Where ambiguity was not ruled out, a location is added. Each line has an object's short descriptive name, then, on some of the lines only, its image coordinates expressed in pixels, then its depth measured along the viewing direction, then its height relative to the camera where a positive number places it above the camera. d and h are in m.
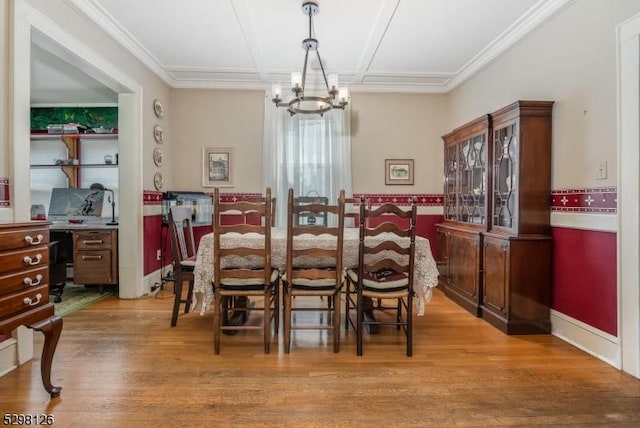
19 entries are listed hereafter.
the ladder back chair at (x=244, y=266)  2.33 -0.41
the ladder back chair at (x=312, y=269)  2.37 -0.40
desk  3.87 -0.50
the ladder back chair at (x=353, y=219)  4.48 -0.12
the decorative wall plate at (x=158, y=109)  4.21 +1.23
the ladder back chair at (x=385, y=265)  2.35 -0.39
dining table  2.58 -0.38
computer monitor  4.55 +0.08
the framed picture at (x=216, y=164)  4.77 +0.62
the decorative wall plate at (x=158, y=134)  4.20 +0.93
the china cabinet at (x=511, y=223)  2.80 -0.12
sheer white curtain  4.70 +0.73
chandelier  2.79 +1.08
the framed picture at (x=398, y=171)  4.87 +0.53
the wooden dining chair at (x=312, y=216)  4.11 -0.08
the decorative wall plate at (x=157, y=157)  4.18 +0.65
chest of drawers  1.60 -0.36
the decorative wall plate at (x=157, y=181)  4.19 +0.36
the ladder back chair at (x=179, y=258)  2.93 -0.43
